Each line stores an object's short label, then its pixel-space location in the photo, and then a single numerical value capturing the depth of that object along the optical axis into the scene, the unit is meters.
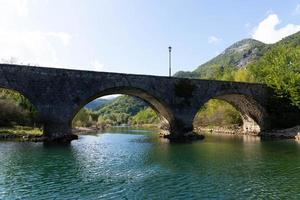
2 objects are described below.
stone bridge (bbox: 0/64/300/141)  34.19
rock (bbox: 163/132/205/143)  41.42
